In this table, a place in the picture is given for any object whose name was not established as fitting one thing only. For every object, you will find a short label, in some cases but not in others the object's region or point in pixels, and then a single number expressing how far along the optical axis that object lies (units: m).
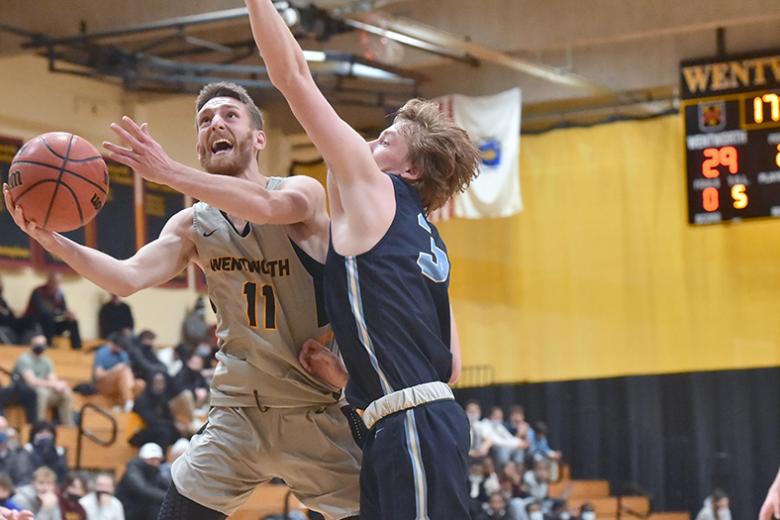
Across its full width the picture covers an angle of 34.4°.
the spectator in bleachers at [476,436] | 17.38
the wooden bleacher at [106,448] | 13.70
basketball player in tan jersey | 4.85
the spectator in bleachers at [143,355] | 15.60
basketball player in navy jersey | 3.98
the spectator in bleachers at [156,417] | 14.09
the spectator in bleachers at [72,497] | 11.47
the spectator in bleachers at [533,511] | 16.36
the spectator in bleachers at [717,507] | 17.97
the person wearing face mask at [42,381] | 14.09
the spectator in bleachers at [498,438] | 17.70
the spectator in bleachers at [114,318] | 16.91
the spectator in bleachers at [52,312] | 15.90
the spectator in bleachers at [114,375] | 15.35
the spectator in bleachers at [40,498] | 11.08
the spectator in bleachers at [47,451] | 12.16
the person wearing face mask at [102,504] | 11.67
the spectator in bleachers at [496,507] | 15.89
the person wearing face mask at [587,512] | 17.12
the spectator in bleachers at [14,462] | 11.44
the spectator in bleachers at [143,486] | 12.17
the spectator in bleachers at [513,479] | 16.91
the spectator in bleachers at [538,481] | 17.64
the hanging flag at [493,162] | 16.72
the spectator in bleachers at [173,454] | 12.73
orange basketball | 4.64
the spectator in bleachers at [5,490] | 10.54
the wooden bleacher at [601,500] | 18.45
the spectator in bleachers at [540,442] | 18.61
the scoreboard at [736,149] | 14.14
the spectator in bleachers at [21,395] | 13.88
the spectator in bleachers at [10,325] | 15.51
